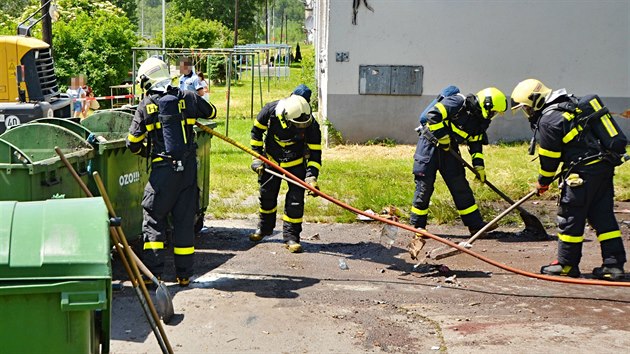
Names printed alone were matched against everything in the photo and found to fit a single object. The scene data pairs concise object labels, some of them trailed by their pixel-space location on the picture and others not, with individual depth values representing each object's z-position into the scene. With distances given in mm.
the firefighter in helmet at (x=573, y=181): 7500
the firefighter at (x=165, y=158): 7125
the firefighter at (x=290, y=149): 8422
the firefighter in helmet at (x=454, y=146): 8750
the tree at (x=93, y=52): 23000
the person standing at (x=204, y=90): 16456
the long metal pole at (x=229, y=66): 16844
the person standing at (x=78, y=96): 17969
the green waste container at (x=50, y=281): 3539
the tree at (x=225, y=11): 65688
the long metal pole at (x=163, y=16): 31245
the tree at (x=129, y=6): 56688
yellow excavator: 11180
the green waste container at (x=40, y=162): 6191
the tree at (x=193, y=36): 43562
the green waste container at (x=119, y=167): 7414
